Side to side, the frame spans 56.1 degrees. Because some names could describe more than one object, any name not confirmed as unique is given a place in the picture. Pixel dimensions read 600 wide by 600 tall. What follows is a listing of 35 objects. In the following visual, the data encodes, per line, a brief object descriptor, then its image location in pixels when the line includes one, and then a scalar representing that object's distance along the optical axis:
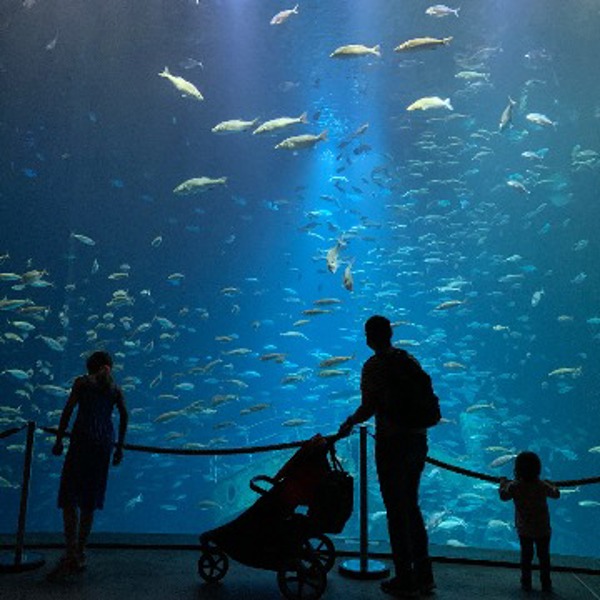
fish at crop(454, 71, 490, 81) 14.81
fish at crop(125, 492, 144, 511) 18.69
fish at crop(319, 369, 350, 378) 12.50
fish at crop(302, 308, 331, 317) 12.93
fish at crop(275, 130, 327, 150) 9.58
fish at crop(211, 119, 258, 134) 10.16
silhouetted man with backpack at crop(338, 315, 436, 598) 3.66
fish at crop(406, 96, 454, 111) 11.23
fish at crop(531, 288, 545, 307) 19.81
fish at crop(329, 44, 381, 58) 10.01
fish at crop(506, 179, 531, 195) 15.17
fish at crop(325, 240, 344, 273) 11.12
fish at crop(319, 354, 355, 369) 11.38
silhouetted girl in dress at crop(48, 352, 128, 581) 4.20
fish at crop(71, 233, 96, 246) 13.92
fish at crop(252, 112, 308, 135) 10.10
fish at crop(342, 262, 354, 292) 10.21
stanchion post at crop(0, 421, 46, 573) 4.32
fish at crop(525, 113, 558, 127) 14.41
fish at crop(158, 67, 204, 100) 10.54
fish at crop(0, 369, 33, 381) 12.84
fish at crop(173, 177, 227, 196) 11.10
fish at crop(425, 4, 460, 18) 12.66
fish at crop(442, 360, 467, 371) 14.88
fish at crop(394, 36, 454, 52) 9.55
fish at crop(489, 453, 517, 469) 12.27
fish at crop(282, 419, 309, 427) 14.11
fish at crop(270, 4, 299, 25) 12.47
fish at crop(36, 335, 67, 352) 12.47
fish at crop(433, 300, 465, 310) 13.32
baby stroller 3.65
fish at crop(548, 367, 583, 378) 15.33
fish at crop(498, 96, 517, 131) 13.82
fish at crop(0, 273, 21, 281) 10.92
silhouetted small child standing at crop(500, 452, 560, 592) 4.01
